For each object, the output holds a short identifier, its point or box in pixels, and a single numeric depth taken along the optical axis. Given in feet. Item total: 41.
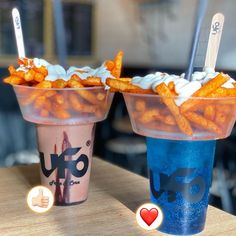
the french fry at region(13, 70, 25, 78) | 2.78
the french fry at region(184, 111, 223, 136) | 2.30
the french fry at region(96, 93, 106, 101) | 2.87
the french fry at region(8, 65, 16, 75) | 2.85
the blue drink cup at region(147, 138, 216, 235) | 2.51
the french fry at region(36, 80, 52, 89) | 2.71
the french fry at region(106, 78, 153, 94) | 2.43
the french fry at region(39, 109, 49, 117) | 2.84
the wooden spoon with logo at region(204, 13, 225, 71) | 2.62
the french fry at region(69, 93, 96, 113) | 2.79
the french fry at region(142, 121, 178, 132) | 2.38
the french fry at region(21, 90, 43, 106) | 2.78
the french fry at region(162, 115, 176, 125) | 2.34
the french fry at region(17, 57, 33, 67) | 2.87
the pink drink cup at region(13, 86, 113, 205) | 2.80
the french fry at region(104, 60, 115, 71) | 2.96
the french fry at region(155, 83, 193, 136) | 2.27
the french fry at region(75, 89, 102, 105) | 2.77
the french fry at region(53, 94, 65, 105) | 2.77
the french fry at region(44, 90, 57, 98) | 2.75
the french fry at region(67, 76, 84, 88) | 2.75
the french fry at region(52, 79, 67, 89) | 2.73
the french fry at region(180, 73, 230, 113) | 2.26
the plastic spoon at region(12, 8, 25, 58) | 2.98
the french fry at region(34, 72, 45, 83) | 2.75
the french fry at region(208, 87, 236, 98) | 2.30
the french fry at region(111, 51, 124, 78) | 2.95
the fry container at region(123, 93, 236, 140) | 2.31
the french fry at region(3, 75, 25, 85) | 2.82
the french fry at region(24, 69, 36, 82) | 2.74
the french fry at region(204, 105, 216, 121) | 2.31
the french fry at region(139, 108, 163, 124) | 2.38
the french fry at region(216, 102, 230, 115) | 2.35
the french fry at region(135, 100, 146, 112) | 2.43
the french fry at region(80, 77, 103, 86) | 2.78
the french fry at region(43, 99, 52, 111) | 2.81
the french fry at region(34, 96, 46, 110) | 2.78
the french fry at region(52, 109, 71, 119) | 2.82
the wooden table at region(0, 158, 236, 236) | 2.61
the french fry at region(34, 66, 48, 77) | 2.79
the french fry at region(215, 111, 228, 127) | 2.38
